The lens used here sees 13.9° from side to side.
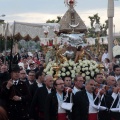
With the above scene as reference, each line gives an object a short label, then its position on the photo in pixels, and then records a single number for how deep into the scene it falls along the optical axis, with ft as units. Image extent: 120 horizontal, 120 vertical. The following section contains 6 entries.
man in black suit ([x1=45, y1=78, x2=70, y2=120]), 30.27
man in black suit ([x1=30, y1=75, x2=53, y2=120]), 34.29
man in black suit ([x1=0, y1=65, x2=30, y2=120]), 30.27
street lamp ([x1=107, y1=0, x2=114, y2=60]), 80.43
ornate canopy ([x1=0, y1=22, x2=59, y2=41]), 62.49
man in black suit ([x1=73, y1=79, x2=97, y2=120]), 30.86
